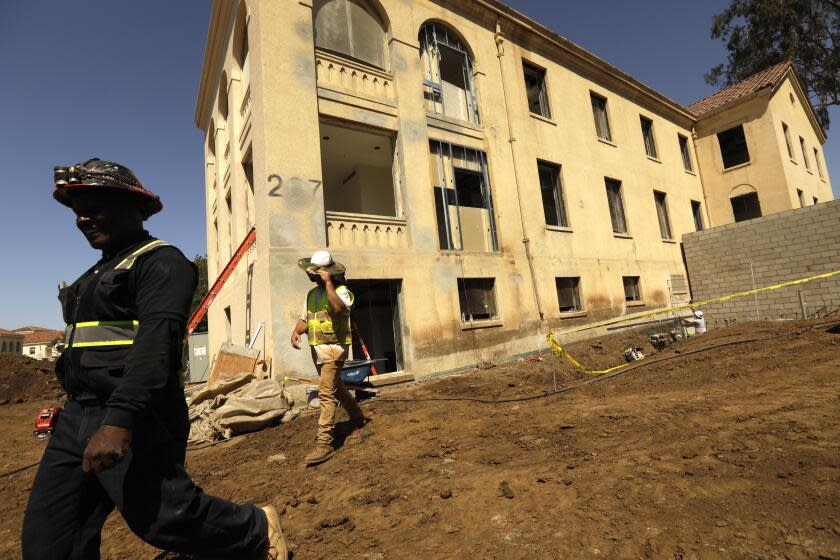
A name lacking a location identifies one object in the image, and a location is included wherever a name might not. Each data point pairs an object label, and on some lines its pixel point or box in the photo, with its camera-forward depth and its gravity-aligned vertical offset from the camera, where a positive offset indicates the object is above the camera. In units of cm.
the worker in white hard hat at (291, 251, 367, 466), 436 +1
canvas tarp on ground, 591 -95
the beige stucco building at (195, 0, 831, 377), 802 +409
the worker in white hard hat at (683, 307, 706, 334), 1119 -69
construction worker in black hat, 173 -26
